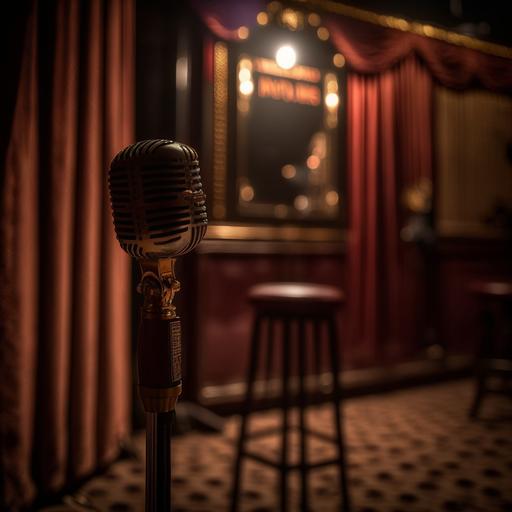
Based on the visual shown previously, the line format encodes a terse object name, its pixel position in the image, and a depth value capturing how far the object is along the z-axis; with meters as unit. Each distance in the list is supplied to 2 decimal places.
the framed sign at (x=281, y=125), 3.06
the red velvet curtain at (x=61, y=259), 1.69
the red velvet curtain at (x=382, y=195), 3.55
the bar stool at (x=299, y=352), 1.70
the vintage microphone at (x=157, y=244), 0.74
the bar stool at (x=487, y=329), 2.83
